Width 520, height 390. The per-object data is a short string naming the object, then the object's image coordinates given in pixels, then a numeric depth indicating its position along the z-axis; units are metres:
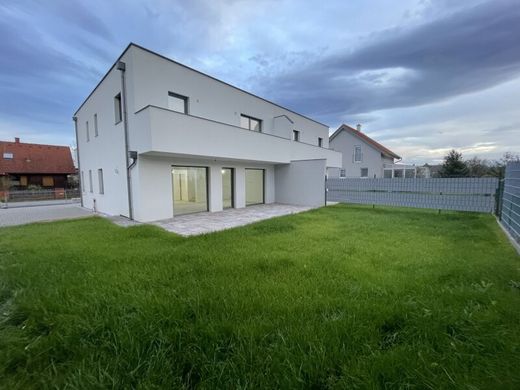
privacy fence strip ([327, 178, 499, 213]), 8.58
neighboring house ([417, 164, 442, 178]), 28.52
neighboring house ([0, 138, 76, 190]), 20.62
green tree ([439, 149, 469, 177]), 18.55
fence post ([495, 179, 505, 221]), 7.64
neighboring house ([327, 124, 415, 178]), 24.66
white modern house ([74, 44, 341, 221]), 7.79
